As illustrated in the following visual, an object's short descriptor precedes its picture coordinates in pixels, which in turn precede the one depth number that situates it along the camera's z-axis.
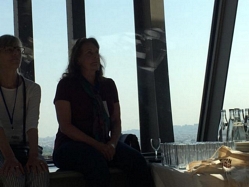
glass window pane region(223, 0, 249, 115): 3.76
